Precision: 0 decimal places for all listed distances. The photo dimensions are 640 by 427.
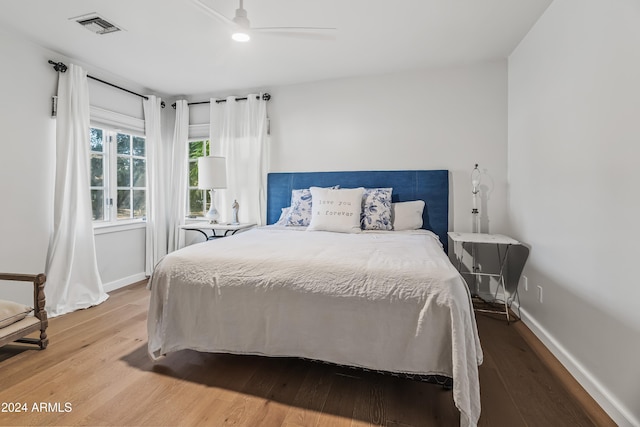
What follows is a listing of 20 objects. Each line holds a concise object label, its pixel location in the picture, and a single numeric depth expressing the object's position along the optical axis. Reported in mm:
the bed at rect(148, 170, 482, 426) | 1469
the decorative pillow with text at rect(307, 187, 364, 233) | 2934
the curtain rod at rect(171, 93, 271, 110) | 3784
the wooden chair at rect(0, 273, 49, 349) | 2043
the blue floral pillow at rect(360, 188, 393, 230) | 3043
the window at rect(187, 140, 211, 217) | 4215
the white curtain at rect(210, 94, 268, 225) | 3822
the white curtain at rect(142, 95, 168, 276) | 3858
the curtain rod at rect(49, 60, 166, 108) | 2875
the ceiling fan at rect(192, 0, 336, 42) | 1899
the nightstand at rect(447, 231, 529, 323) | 2699
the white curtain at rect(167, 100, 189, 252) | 4109
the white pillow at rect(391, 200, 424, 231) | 3105
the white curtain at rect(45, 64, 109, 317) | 2895
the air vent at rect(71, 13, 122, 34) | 2359
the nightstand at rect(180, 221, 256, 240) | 3531
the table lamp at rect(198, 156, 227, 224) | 3540
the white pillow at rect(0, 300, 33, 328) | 1975
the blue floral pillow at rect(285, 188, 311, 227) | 3283
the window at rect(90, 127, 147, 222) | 3449
